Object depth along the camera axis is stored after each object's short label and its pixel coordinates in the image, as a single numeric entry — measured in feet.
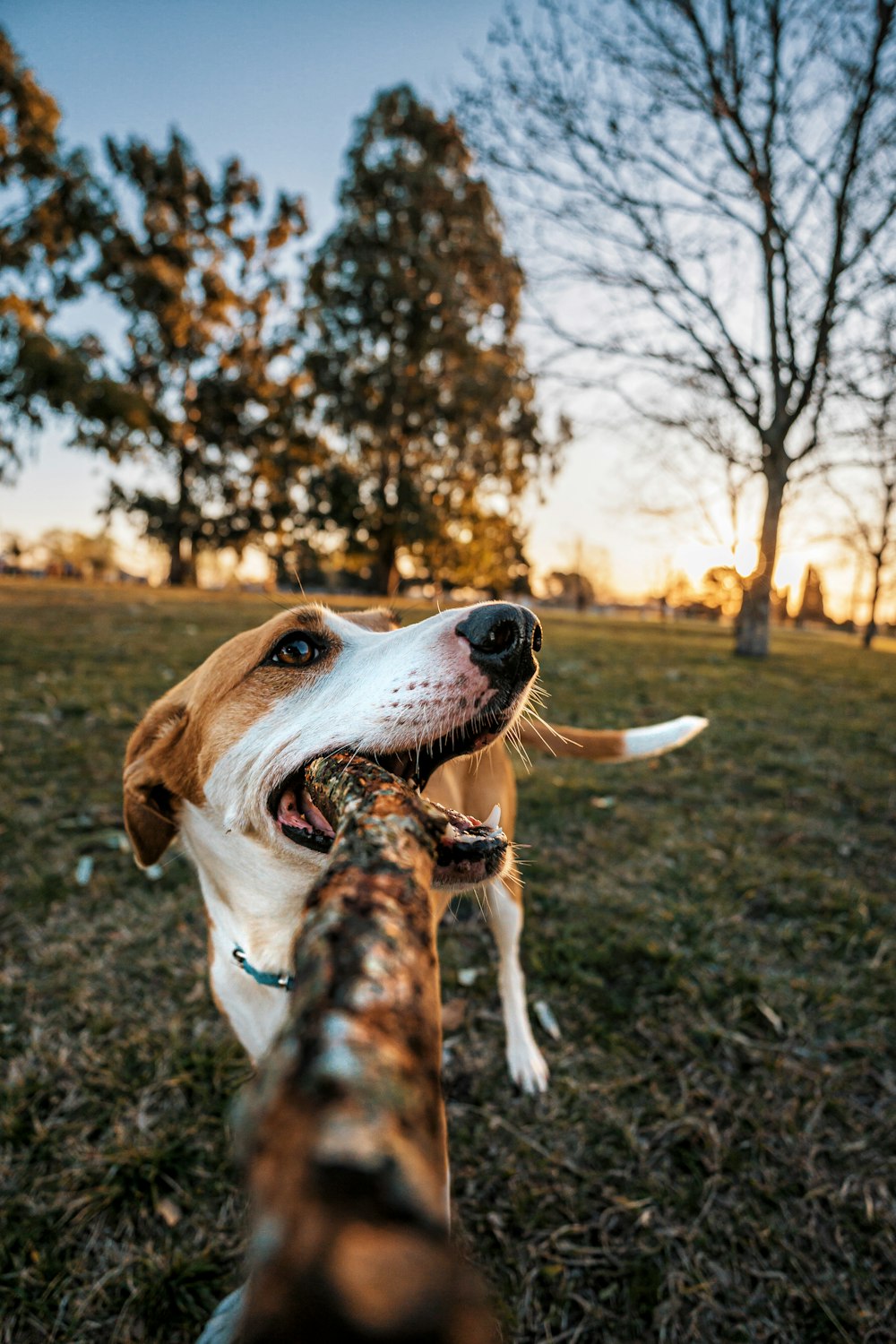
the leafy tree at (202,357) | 82.12
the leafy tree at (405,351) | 77.00
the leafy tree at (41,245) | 46.06
